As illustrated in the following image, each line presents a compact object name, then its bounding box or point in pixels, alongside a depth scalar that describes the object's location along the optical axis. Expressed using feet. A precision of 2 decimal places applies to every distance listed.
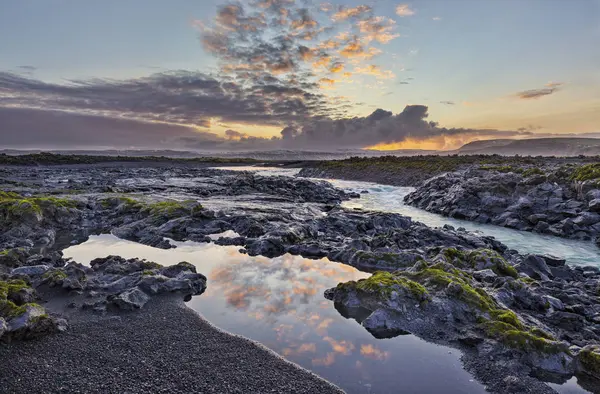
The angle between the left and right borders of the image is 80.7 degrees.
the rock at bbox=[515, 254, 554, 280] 52.85
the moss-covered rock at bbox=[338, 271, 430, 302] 40.57
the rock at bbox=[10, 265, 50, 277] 45.01
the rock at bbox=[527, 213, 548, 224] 90.22
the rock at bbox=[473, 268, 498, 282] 47.67
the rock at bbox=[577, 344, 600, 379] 29.32
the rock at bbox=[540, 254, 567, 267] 58.11
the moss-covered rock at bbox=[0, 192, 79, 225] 71.82
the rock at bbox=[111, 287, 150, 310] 38.62
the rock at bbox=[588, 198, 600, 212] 85.28
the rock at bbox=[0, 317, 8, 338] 29.89
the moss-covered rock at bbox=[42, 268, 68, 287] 42.98
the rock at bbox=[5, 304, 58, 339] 30.91
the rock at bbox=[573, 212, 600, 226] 82.74
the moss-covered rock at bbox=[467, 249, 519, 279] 51.03
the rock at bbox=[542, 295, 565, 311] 40.86
